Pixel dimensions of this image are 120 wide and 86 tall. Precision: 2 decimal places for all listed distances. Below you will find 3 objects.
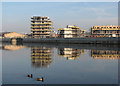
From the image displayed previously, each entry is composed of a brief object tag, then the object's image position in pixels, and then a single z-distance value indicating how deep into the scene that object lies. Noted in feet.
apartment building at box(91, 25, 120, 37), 608.60
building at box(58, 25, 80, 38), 570.95
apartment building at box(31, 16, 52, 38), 573.74
